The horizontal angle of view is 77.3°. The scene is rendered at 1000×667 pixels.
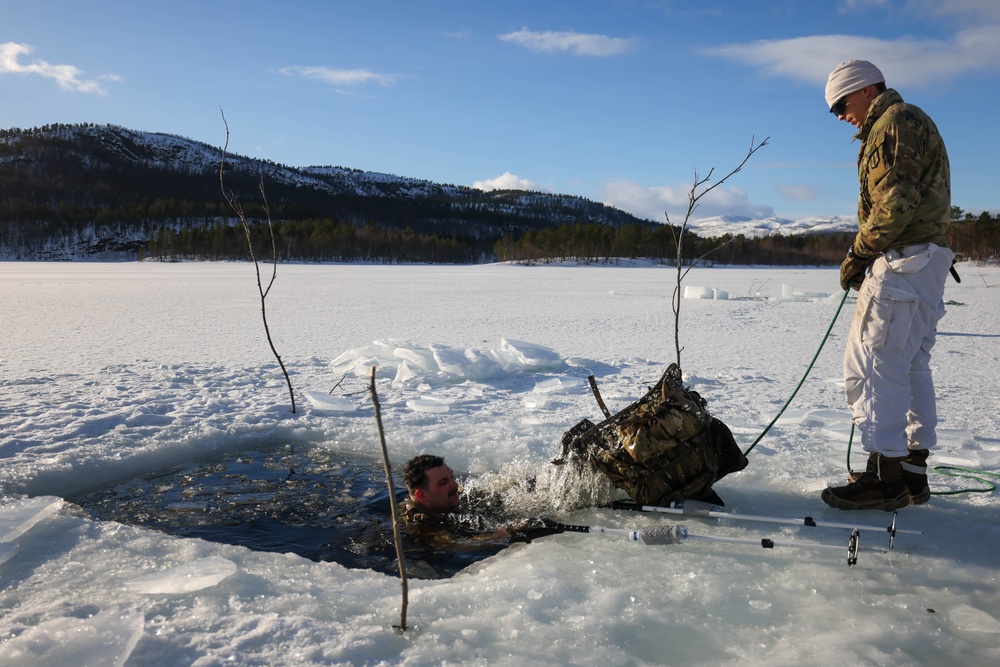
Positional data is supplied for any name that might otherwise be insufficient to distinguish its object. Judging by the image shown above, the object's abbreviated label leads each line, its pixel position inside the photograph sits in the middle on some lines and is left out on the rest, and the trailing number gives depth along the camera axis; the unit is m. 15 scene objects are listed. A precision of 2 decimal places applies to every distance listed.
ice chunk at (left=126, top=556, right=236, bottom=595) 2.42
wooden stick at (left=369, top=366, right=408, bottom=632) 2.01
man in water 3.45
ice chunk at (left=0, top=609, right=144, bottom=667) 1.94
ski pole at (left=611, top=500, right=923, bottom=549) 3.07
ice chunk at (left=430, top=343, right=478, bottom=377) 6.78
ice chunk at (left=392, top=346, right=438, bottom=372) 6.94
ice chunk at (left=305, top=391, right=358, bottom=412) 5.54
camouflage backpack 3.09
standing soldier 2.88
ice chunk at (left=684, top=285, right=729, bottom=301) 18.38
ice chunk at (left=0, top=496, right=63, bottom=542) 2.89
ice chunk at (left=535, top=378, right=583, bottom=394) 6.25
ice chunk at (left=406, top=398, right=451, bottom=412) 5.58
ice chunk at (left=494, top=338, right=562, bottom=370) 7.27
